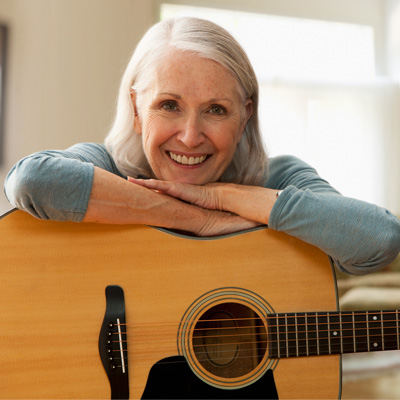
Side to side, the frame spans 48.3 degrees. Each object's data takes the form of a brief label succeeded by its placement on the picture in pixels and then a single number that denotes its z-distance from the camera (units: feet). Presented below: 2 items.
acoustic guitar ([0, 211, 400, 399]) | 3.26
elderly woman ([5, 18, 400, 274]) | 3.38
